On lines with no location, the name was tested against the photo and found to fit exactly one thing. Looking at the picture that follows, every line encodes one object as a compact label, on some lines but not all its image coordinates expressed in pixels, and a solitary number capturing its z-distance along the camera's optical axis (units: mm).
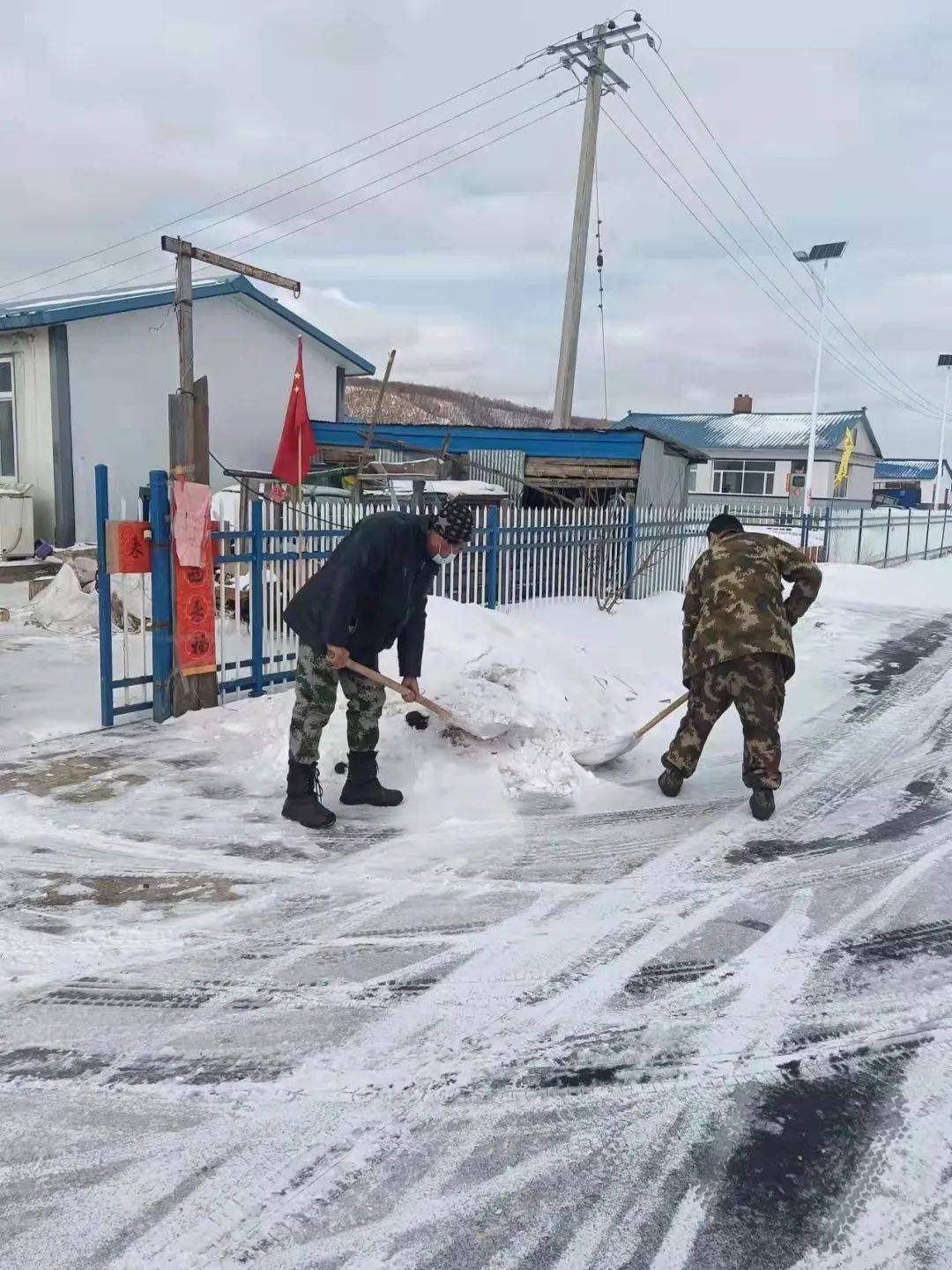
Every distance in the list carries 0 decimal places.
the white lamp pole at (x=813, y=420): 26955
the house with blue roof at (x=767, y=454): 41719
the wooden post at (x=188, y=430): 6656
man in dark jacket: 4633
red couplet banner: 6520
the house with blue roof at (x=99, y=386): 13188
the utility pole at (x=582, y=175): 15828
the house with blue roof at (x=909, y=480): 64062
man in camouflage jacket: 4988
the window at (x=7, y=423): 13711
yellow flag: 37375
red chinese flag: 12539
